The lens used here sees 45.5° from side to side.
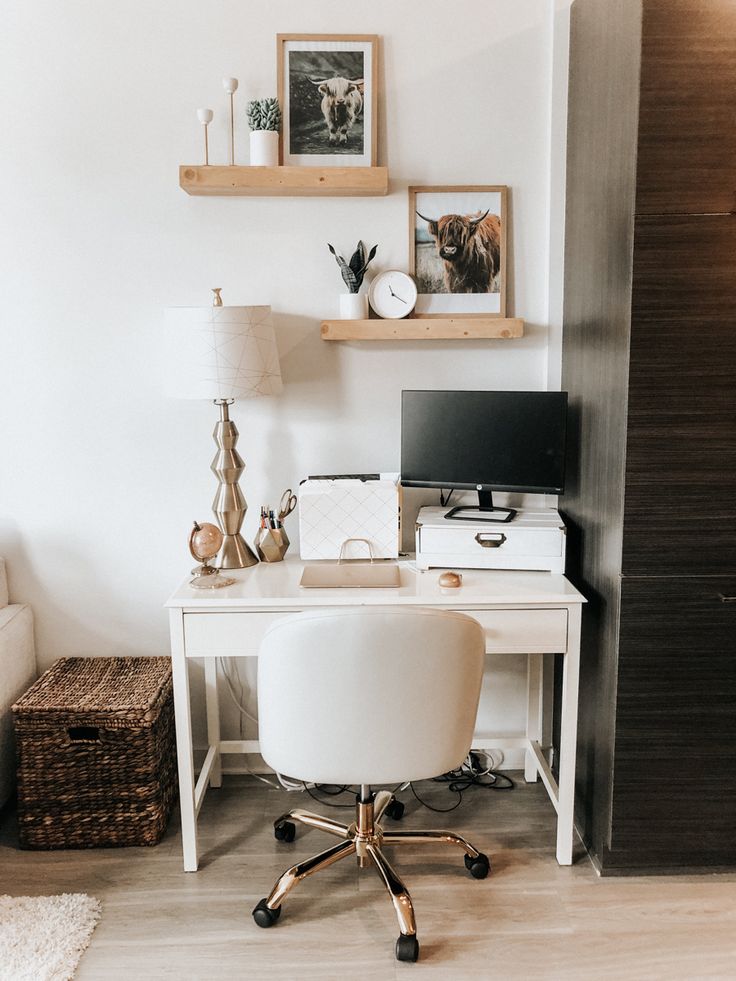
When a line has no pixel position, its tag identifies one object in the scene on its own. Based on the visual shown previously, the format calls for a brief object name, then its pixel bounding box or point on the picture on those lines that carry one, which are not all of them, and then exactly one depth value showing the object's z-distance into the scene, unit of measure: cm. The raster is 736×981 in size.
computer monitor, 253
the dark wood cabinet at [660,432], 203
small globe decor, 239
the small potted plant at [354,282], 262
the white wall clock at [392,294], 266
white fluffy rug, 199
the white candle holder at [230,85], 250
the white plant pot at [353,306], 264
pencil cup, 258
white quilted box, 252
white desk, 224
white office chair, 183
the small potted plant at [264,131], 253
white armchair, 260
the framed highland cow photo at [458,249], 267
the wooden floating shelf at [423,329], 263
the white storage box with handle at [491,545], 243
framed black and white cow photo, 259
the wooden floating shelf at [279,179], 253
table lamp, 238
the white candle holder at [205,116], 250
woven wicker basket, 243
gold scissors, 265
